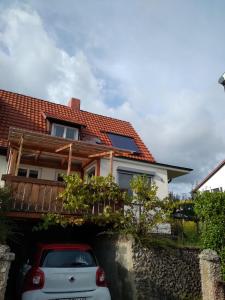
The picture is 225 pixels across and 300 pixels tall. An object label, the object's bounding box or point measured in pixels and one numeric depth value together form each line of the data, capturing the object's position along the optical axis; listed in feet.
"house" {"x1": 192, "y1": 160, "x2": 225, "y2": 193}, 86.53
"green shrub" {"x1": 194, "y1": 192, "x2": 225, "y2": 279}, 29.30
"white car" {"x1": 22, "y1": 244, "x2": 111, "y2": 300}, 20.66
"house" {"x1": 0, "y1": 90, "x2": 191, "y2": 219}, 32.45
